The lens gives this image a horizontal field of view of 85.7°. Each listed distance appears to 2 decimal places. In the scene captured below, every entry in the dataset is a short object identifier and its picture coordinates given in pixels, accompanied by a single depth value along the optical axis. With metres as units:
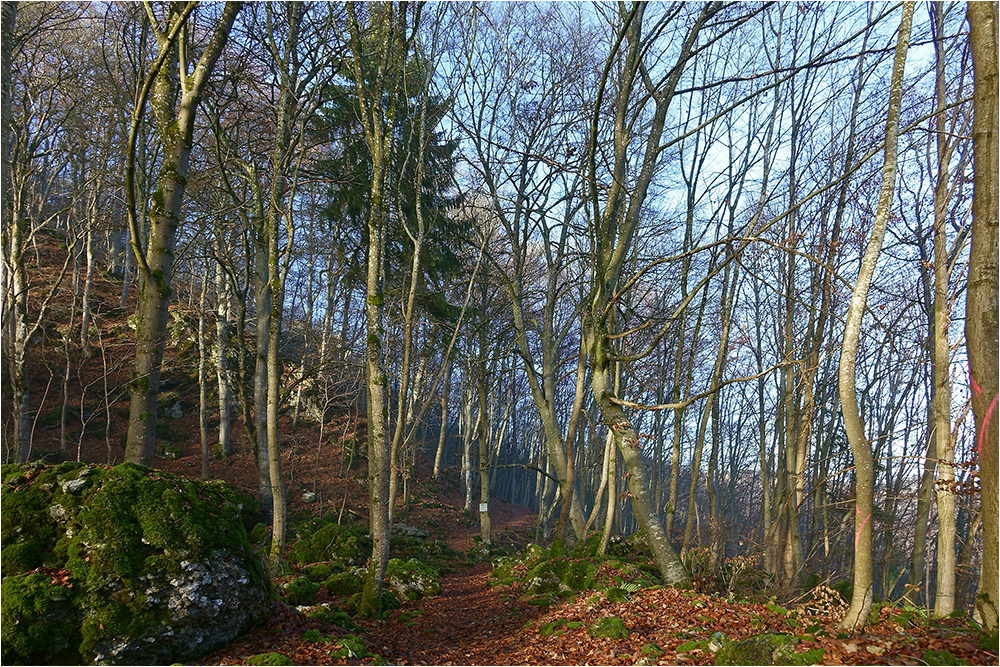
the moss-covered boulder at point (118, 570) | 3.80
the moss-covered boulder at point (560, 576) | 7.43
